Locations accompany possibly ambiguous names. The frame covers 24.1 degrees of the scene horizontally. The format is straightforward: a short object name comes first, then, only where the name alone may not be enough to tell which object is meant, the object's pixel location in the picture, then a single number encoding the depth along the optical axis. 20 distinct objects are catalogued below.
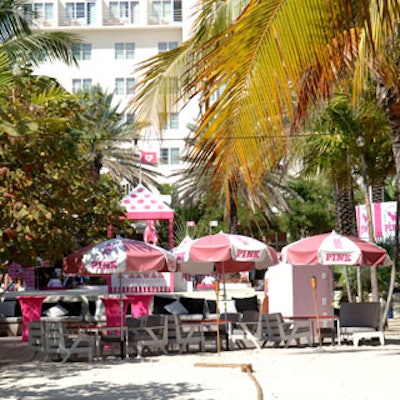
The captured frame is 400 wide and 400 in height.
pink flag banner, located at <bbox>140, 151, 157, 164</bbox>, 34.88
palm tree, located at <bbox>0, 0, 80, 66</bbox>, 25.16
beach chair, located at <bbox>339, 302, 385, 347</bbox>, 18.62
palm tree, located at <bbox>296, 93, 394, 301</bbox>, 22.05
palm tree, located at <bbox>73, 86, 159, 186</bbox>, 47.25
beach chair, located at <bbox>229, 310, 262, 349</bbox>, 18.45
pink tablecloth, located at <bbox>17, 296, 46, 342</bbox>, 21.75
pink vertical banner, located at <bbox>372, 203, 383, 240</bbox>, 39.44
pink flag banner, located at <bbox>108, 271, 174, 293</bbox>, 37.28
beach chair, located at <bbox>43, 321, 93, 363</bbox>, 16.61
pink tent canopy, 35.35
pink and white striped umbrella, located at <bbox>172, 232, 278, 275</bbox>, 17.80
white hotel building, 78.38
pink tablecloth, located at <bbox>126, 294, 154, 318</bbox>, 21.17
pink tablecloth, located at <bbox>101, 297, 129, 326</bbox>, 19.17
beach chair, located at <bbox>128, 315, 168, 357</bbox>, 17.41
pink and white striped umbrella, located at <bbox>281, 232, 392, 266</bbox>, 17.27
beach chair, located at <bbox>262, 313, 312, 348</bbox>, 18.41
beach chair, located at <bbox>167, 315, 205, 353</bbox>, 17.78
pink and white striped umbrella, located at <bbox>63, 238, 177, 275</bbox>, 16.75
